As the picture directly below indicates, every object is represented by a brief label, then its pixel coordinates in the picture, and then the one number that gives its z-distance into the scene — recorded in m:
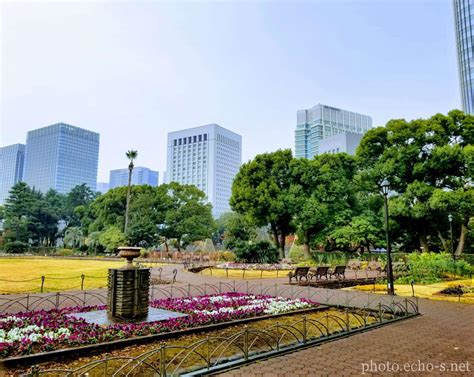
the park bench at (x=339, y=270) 18.85
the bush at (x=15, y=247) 50.59
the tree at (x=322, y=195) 33.09
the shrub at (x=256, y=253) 30.03
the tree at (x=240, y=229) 43.09
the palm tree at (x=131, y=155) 53.03
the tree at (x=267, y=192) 34.47
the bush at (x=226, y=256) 36.53
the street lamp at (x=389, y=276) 12.84
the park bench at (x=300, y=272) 16.68
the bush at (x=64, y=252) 51.00
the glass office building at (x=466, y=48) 68.69
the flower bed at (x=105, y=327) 6.12
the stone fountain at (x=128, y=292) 8.17
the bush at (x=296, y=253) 35.96
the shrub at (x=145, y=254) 42.24
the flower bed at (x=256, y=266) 25.61
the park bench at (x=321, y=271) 17.84
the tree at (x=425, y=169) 26.97
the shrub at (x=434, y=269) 18.34
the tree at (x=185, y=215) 48.24
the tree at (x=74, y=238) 60.45
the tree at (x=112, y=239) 47.06
